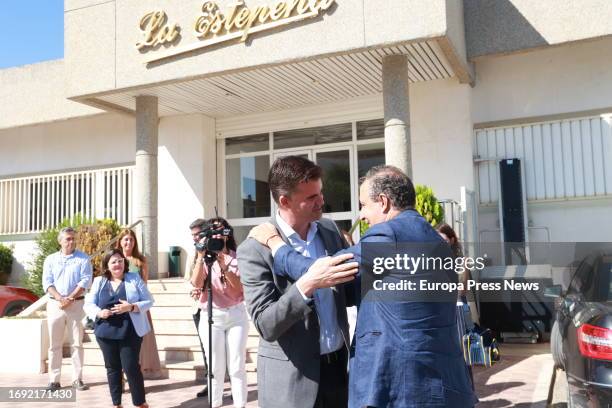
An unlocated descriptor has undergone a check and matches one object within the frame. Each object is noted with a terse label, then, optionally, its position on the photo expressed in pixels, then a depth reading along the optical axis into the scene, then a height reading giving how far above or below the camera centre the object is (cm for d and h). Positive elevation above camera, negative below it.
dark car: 407 -69
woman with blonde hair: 777 -31
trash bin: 1280 -30
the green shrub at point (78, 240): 1190 +22
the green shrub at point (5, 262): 1449 -22
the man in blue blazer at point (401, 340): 223 -37
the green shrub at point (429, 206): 904 +50
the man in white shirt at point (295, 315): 246 -29
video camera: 440 +6
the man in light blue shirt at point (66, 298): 752 -58
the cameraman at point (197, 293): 650 -50
